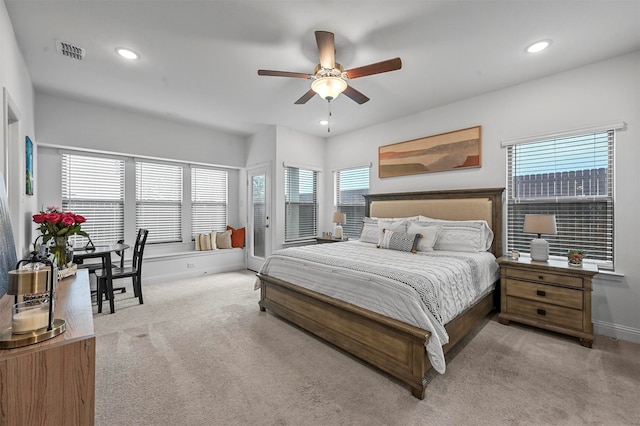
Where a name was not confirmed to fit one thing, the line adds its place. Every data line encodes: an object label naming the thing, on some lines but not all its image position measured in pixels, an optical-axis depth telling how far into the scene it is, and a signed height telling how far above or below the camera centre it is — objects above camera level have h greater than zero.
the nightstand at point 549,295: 2.58 -0.86
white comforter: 1.99 -0.61
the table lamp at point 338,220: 5.09 -0.18
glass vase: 2.07 -0.31
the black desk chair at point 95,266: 3.69 -0.78
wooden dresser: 0.92 -0.60
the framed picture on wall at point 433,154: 3.81 +0.87
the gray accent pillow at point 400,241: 3.39 -0.39
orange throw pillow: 5.85 -0.59
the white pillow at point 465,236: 3.36 -0.32
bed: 1.93 -0.92
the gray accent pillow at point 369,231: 4.25 -0.33
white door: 5.32 -0.15
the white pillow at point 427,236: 3.40 -0.32
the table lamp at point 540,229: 2.91 -0.20
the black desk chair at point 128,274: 3.41 -0.82
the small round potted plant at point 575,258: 2.75 -0.48
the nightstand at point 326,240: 4.99 -0.54
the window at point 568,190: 2.91 +0.23
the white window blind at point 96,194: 4.20 +0.26
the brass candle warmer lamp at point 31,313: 0.99 -0.40
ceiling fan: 2.25 +1.22
